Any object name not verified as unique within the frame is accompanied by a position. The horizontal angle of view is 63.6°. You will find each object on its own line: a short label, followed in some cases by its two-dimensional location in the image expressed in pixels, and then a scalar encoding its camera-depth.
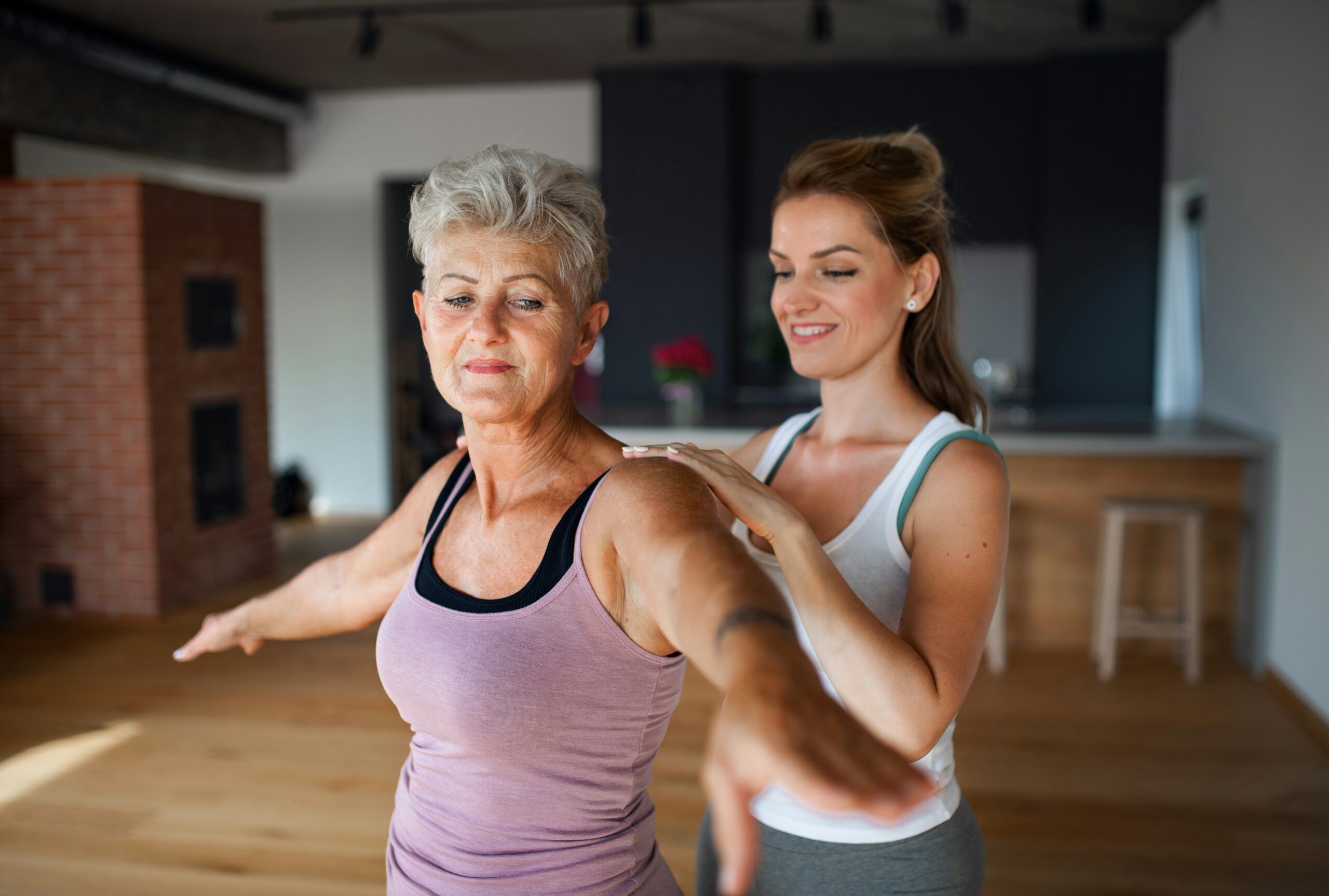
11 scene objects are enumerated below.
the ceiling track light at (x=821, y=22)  5.50
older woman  1.15
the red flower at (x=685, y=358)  5.45
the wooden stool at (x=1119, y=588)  4.53
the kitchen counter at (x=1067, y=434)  4.71
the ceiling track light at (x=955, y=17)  5.38
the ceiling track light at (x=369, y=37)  5.83
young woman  1.19
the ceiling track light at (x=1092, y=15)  5.41
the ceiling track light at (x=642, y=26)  5.60
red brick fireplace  5.36
